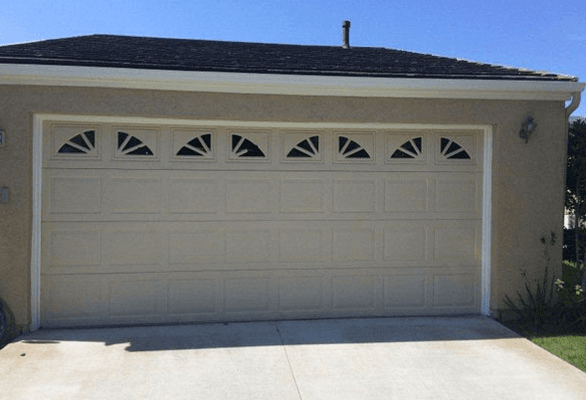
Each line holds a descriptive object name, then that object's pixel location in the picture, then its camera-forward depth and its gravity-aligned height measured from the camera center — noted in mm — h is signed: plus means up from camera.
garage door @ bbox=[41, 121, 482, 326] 5902 -276
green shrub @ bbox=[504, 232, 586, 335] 6000 -1229
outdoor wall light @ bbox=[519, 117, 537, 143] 6203 +889
